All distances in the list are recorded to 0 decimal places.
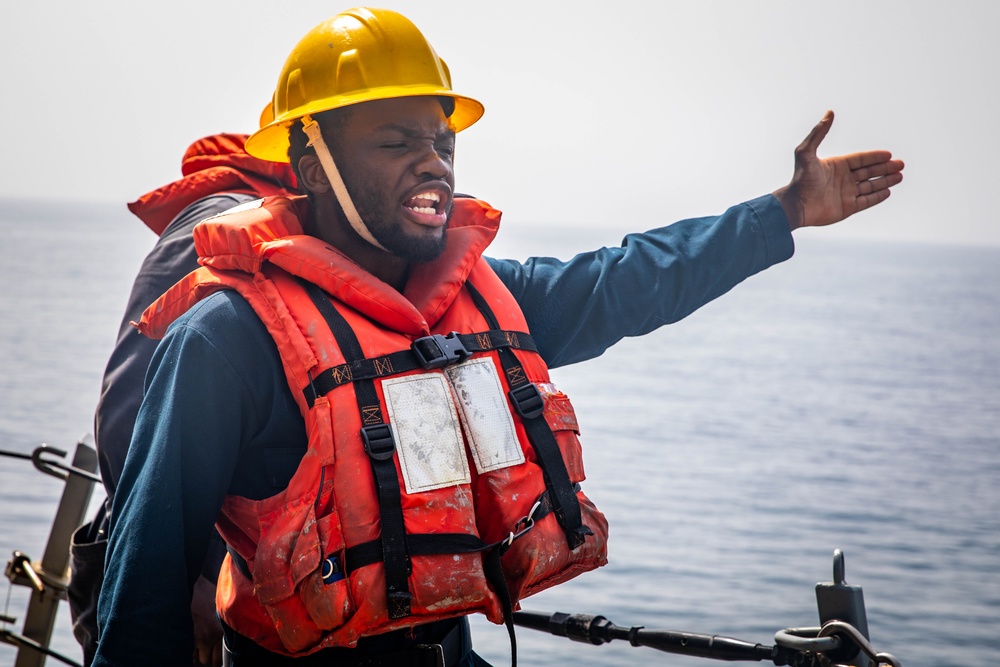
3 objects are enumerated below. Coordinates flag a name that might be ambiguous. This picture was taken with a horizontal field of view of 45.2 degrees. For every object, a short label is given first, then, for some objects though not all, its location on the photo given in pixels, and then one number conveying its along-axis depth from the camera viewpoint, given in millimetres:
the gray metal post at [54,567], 3707
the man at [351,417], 2021
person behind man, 2873
